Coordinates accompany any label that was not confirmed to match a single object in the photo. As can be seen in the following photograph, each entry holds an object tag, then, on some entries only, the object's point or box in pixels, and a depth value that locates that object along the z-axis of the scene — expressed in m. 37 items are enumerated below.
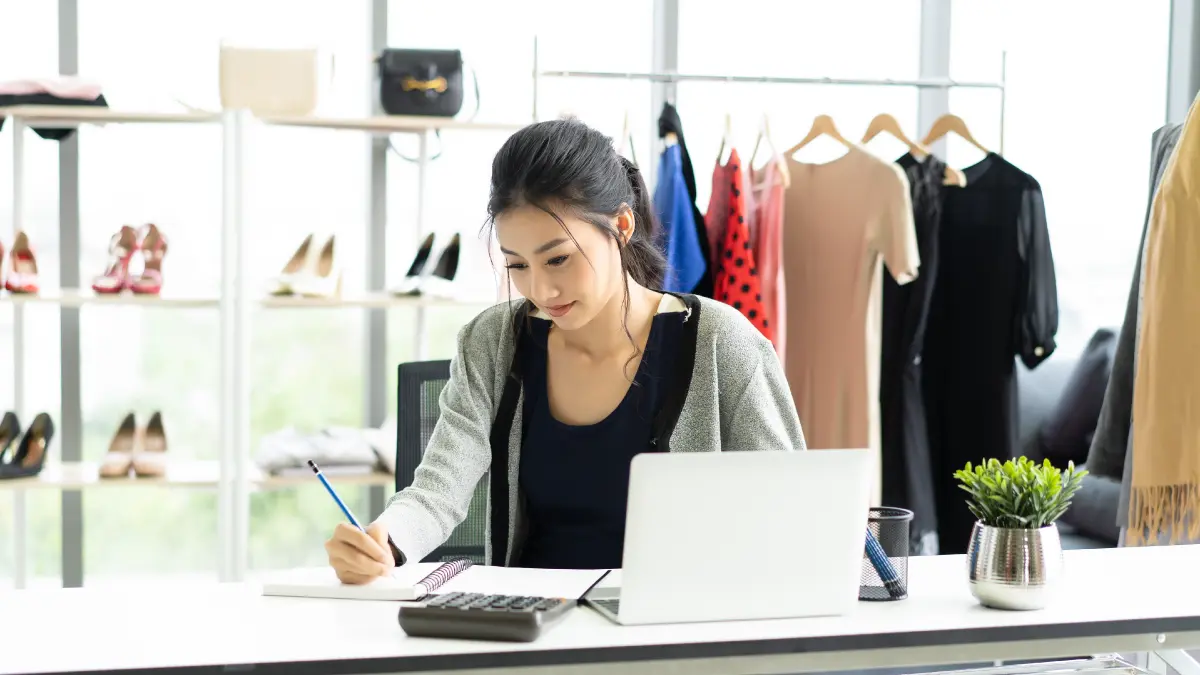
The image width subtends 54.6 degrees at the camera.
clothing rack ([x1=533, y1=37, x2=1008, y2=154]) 2.93
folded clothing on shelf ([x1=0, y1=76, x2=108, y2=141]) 2.90
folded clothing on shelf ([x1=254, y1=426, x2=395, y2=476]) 3.02
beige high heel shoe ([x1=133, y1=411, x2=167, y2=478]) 2.98
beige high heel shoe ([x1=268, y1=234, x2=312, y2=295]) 3.02
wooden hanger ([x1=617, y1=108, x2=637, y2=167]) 2.93
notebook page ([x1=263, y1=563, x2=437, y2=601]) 1.33
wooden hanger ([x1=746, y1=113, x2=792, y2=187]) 2.86
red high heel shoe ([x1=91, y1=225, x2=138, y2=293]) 2.94
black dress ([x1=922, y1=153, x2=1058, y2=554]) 2.82
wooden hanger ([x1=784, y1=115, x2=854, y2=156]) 3.02
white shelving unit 2.93
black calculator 1.17
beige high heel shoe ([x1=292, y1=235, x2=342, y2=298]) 3.03
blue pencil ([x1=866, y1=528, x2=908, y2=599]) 1.35
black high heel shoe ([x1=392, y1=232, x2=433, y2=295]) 3.10
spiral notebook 1.34
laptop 1.19
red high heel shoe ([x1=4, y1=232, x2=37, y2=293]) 2.91
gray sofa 3.29
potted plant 1.31
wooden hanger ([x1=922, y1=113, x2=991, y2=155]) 2.97
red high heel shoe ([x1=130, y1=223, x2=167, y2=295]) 3.04
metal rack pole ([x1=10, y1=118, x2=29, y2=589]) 3.06
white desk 1.13
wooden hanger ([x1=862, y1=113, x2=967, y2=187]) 2.88
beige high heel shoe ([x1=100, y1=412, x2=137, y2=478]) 2.96
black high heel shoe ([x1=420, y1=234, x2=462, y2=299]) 3.07
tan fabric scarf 2.29
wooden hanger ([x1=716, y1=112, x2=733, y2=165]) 2.94
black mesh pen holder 1.36
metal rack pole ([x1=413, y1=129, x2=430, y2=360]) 3.20
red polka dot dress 2.78
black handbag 3.04
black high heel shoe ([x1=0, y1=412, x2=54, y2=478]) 2.93
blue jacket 2.79
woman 1.63
